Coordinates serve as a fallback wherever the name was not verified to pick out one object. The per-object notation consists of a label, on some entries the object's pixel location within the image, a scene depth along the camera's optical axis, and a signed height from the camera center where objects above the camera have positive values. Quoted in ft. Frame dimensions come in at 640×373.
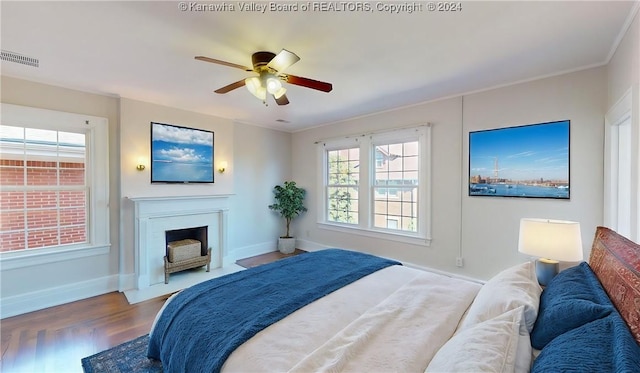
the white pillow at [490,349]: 2.90 -1.92
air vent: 7.86 +3.75
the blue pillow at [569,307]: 3.32 -1.64
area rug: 6.65 -4.58
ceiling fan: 7.42 +2.92
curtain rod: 12.67 +2.75
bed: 2.98 -2.33
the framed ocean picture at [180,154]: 12.67 +1.43
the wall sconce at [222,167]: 14.92 +0.91
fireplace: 11.90 -2.16
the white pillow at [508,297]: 4.02 -1.84
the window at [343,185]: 15.96 -0.09
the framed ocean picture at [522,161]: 9.32 +0.85
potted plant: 17.38 -1.40
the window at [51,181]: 9.73 +0.06
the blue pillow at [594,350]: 2.37 -1.63
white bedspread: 3.64 -2.38
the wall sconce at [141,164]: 12.15 +0.85
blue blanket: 4.33 -2.38
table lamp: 6.48 -1.49
